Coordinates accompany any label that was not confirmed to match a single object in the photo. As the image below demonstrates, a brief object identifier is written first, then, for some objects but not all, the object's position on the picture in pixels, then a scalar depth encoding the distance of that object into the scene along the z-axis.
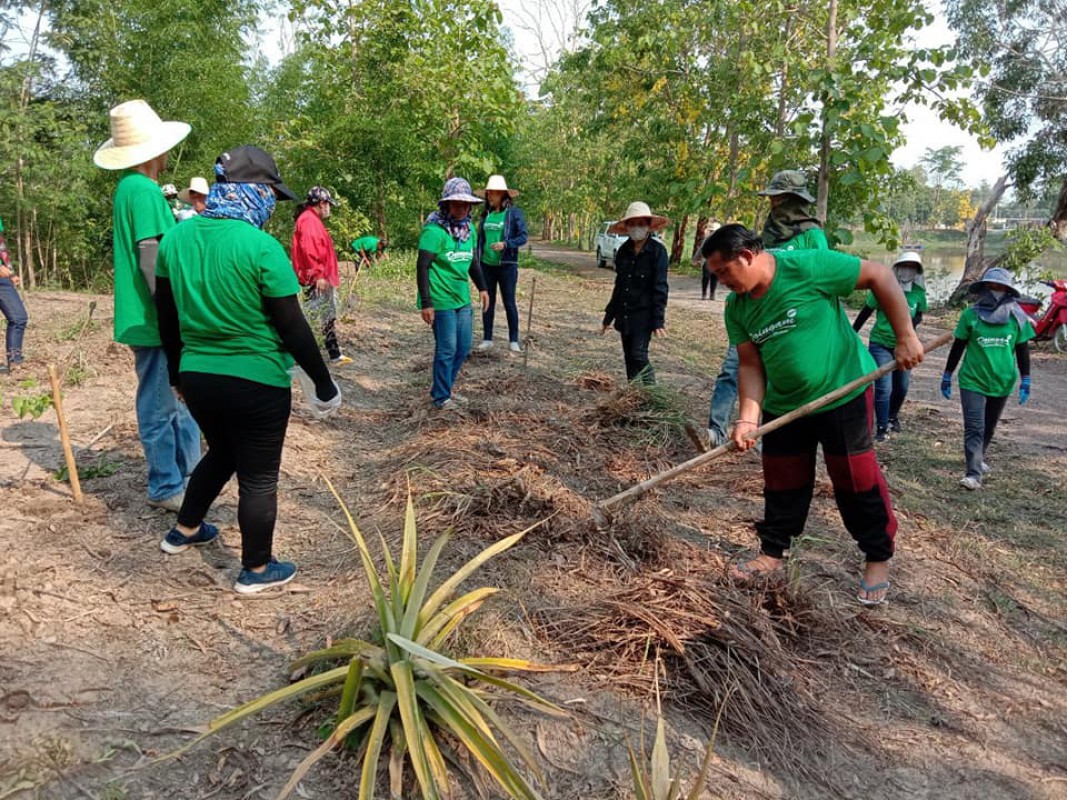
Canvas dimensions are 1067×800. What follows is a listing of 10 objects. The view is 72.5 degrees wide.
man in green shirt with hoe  2.97
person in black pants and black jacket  5.41
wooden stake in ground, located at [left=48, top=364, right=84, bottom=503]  3.32
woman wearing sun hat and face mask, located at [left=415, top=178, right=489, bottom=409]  5.31
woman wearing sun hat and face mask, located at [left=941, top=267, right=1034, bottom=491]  4.89
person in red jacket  6.39
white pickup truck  20.70
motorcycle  10.28
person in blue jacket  7.60
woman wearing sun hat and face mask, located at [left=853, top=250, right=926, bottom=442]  5.67
